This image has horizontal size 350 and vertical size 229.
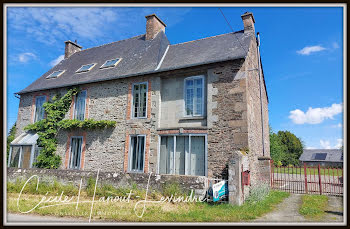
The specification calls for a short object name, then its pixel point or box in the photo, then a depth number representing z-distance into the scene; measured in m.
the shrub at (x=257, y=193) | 8.96
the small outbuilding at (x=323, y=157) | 47.60
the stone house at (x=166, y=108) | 10.37
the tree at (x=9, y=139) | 15.75
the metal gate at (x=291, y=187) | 11.26
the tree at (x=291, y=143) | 49.41
